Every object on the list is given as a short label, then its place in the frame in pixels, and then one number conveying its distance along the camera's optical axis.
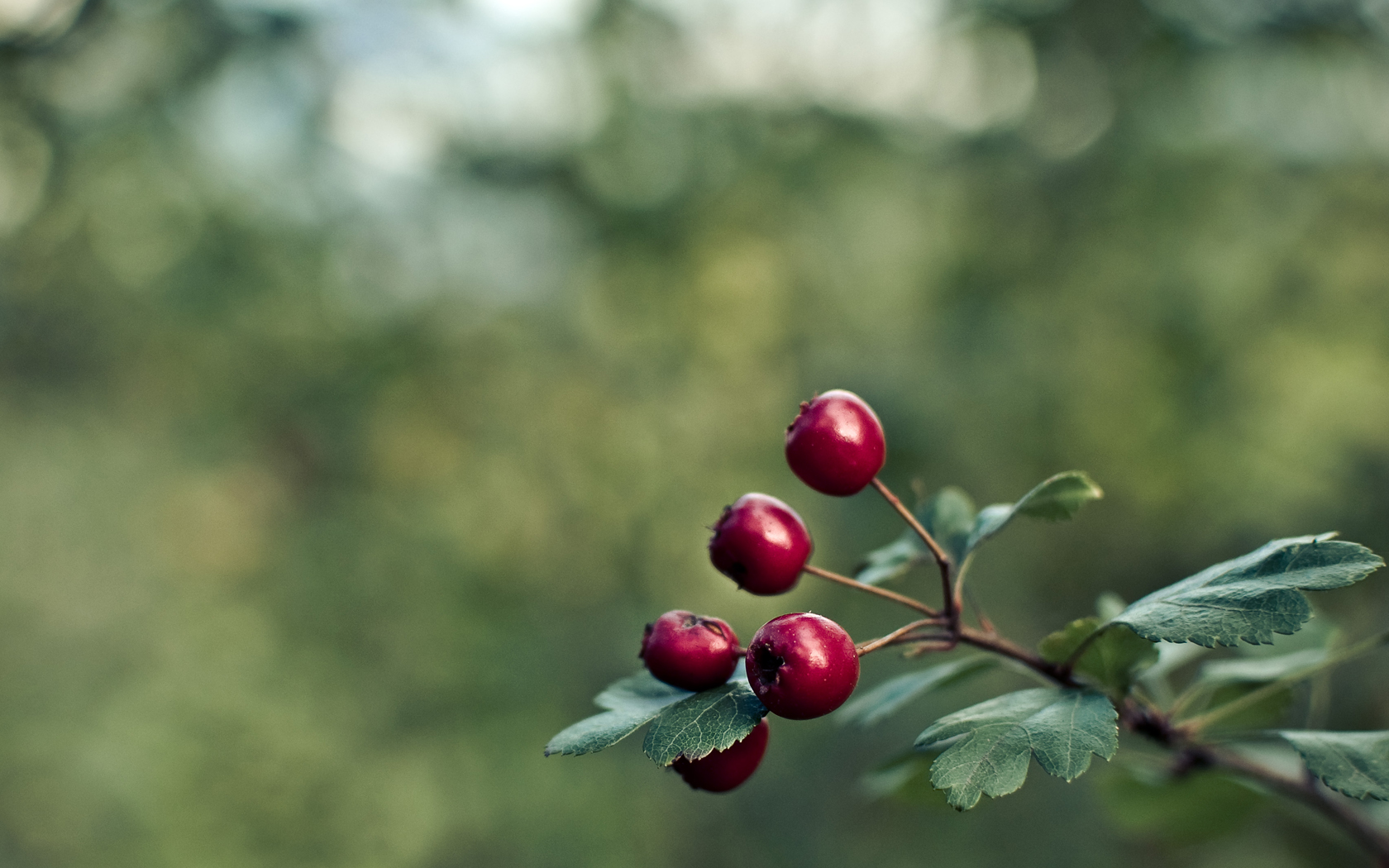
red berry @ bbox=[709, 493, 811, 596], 0.23
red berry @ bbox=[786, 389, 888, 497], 0.23
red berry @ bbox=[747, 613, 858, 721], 0.21
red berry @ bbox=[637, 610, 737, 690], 0.22
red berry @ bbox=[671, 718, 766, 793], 0.23
